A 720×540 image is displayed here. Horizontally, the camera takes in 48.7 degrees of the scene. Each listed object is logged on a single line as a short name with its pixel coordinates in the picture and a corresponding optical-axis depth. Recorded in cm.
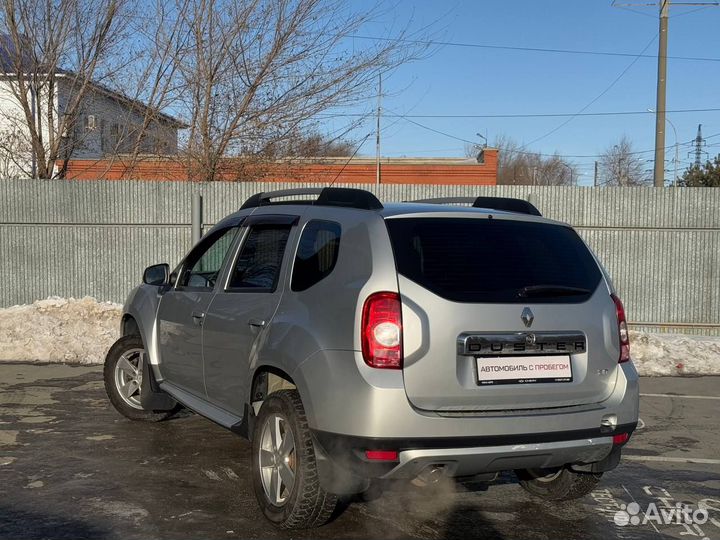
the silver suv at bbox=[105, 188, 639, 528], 373
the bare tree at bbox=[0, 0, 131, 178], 1449
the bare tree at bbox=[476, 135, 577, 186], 6053
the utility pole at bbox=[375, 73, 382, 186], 2728
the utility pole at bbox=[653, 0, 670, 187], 1711
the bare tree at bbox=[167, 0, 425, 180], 1415
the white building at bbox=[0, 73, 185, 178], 1505
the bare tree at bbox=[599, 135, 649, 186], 5156
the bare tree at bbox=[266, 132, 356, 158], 1470
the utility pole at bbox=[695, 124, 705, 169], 6594
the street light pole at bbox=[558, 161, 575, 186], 6084
